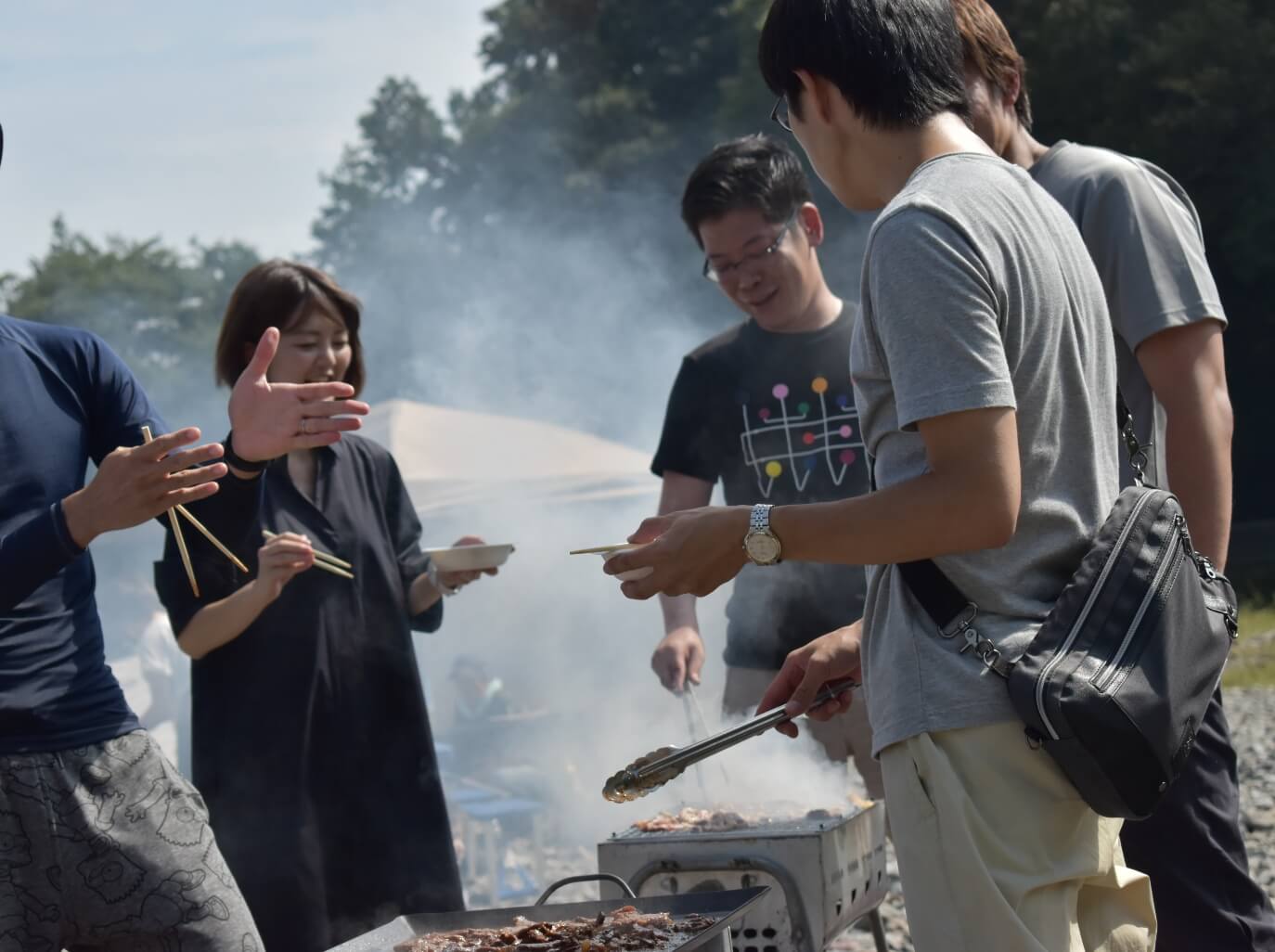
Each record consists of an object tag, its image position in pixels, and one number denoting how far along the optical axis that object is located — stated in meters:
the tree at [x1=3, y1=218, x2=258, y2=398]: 50.66
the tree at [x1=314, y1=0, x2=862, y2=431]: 24.03
